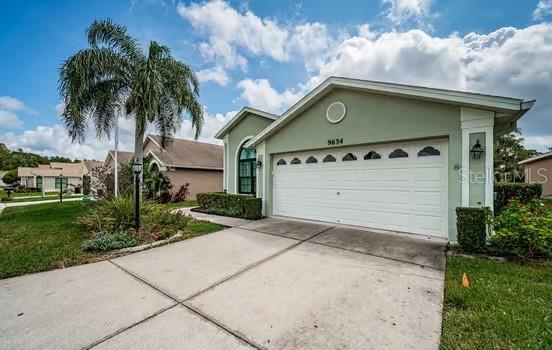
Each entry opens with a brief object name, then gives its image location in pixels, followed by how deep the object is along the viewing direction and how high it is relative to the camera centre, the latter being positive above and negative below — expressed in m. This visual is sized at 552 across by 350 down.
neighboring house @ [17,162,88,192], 36.71 -0.01
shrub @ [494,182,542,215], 9.09 -0.63
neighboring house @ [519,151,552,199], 17.67 +0.50
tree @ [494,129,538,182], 26.84 +2.91
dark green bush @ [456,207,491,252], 4.74 -1.10
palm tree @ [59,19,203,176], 8.40 +3.67
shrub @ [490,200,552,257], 4.19 -1.06
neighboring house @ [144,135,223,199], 16.11 +0.86
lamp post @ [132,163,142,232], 5.96 -0.43
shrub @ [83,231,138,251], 5.16 -1.57
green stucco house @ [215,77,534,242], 5.14 +0.66
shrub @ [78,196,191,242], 6.14 -1.31
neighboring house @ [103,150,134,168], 23.34 +2.18
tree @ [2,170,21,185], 32.27 -0.45
